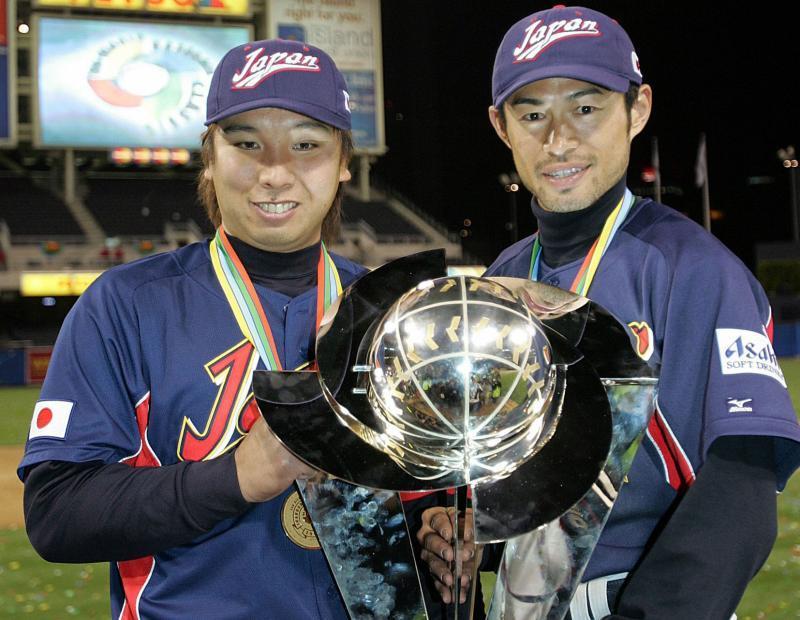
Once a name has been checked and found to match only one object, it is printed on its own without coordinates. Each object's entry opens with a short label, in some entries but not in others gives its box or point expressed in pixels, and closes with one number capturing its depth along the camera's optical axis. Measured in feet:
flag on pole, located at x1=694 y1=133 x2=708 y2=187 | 75.72
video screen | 86.07
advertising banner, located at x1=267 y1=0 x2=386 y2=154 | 91.71
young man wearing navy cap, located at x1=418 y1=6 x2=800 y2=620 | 4.06
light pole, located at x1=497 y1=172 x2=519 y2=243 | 122.46
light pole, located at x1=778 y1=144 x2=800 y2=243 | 91.60
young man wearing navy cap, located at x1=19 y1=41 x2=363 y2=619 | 4.65
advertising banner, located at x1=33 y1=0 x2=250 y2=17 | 88.74
